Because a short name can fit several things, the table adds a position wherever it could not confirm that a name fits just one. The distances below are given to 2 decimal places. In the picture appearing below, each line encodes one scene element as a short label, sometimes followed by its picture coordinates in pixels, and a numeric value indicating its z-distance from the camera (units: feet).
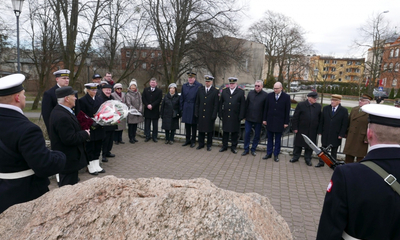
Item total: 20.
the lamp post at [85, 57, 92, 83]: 62.18
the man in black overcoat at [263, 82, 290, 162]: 23.89
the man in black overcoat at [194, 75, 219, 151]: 26.61
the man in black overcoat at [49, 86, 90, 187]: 12.14
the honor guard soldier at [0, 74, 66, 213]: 7.55
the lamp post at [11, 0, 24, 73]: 31.65
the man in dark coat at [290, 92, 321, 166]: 23.24
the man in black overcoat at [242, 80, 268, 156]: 24.98
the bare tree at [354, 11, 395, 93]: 93.30
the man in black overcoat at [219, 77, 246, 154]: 25.67
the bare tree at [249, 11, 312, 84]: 148.97
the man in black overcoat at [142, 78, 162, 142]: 29.40
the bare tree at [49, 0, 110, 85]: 53.78
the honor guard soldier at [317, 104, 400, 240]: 5.33
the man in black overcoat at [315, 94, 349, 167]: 21.93
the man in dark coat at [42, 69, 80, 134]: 16.88
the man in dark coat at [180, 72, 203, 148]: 27.94
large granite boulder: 5.47
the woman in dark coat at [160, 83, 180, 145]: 28.69
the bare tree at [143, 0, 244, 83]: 67.46
